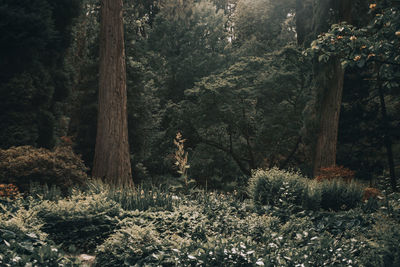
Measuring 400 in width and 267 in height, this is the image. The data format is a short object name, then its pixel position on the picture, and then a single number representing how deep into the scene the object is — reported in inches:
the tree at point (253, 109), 535.5
